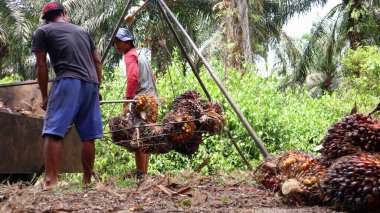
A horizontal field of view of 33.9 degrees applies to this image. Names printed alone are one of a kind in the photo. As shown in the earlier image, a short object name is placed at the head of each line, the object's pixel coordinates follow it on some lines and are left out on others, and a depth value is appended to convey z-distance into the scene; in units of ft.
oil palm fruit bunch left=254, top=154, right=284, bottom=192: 14.06
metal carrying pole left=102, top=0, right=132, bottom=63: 23.80
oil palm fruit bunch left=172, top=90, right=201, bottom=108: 22.18
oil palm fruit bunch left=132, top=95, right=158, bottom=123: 22.71
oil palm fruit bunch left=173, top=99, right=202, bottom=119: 21.36
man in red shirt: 24.50
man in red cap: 17.92
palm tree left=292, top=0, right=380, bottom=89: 68.13
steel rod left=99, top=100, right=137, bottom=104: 21.79
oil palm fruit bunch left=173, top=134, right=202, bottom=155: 21.81
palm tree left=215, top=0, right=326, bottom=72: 65.36
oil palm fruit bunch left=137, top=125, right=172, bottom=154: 21.56
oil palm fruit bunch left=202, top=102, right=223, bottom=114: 21.89
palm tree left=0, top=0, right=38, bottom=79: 79.05
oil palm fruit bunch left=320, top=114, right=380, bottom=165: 12.59
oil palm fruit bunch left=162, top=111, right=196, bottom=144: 21.04
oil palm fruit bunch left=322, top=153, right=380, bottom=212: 11.23
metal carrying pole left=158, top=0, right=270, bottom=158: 20.33
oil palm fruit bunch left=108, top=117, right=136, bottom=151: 22.57
